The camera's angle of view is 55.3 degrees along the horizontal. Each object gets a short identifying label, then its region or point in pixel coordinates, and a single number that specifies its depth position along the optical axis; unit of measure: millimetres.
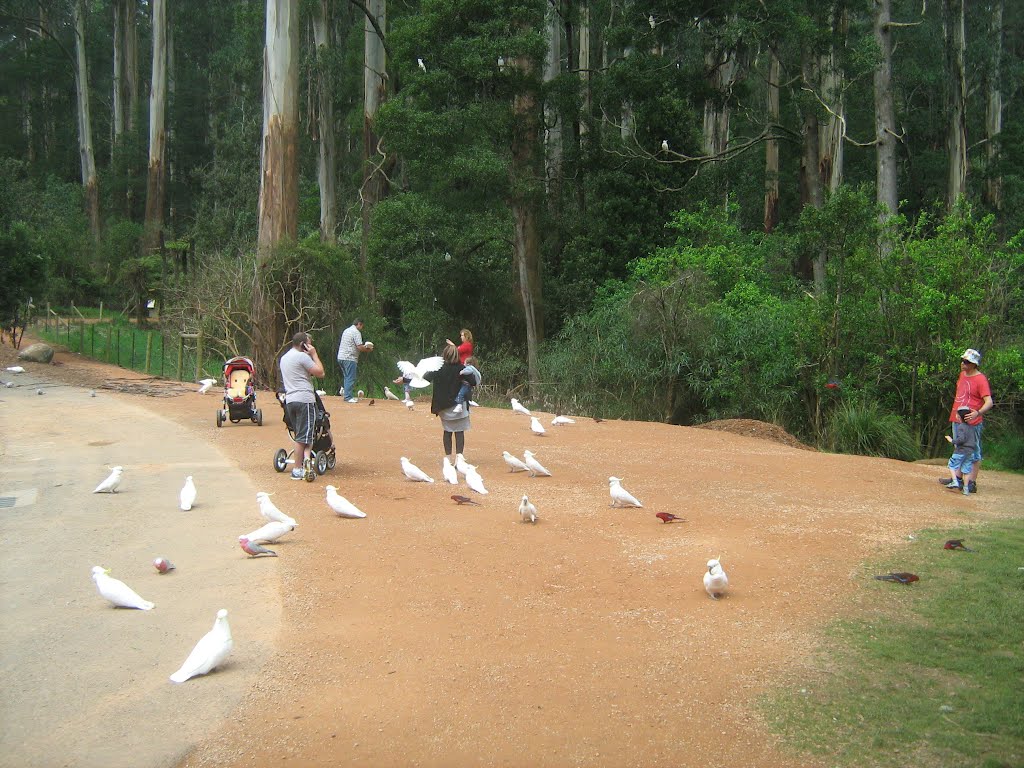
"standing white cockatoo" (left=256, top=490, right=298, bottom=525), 8805
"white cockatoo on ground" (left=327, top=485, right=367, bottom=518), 9383
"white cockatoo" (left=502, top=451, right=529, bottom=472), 12109
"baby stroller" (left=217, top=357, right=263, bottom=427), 15406
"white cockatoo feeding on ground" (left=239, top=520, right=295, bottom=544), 8109
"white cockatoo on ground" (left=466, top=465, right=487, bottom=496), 10656
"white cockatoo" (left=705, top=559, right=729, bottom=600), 6977
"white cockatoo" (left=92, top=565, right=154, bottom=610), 6641
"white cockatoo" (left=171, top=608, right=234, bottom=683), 5562
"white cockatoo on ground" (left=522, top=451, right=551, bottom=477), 11969
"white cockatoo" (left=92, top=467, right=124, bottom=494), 10328
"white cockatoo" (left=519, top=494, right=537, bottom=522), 9227
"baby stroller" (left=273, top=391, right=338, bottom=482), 11508
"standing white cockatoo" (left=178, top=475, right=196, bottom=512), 9625
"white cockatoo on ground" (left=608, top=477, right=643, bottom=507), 10008
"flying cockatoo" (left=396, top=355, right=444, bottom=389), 11688
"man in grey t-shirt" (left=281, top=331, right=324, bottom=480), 11234
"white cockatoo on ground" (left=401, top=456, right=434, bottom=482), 11430
